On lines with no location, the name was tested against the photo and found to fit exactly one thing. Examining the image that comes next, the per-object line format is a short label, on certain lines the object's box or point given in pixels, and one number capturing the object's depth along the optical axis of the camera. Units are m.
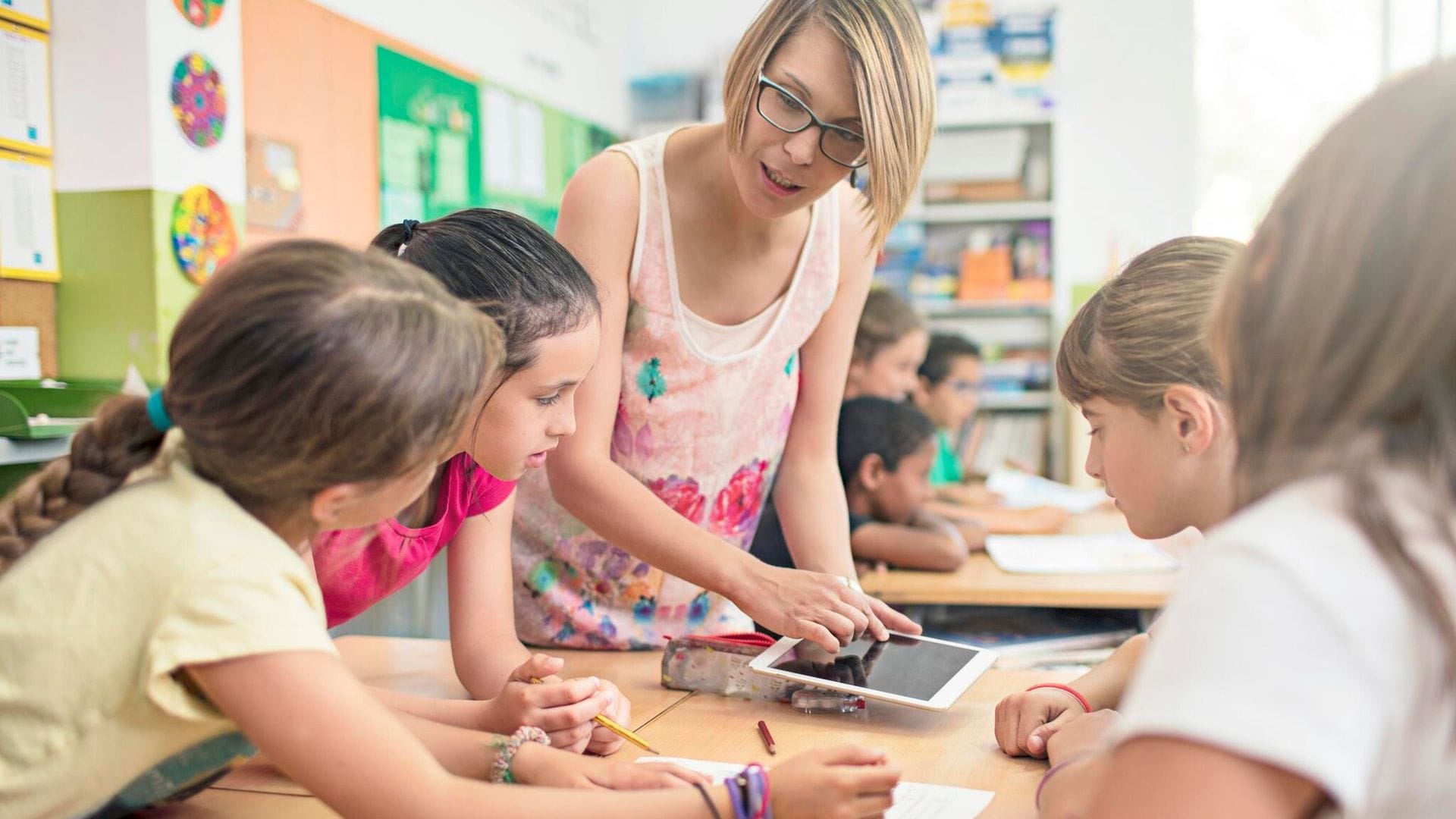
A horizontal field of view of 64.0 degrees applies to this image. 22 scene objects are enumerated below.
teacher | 1.32
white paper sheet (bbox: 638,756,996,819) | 0.96
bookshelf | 4.77
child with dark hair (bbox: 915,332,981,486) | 4.13
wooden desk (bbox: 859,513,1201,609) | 2.27
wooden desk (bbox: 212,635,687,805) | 1.33
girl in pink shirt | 1.14
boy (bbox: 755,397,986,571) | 2.53
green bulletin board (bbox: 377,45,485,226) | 3.21
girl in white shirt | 0.57
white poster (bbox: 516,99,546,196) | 4.03
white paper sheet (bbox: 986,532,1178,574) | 2.52
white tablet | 1.20
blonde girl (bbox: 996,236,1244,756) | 1.14
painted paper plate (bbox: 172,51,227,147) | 2.33
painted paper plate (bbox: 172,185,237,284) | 2.32
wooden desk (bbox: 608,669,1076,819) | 1.07
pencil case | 1.29
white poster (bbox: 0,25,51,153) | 2.11
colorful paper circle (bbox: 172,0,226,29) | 2.34
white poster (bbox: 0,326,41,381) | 2.12
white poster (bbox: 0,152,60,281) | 2.13
